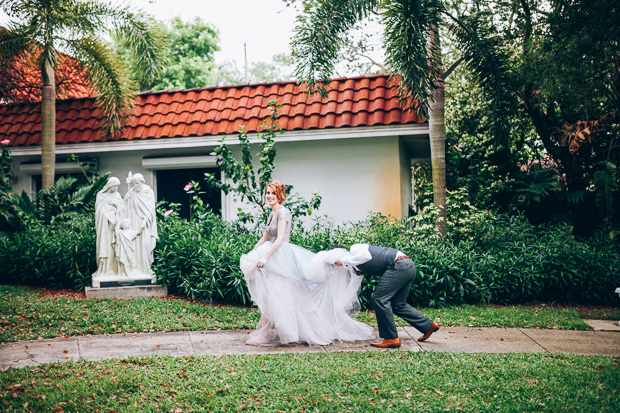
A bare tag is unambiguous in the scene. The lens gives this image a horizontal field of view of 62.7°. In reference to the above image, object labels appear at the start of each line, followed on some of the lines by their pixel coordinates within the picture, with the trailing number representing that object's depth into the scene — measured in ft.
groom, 19.48
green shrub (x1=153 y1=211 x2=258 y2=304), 27.12
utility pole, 145.85
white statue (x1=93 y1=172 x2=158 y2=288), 28.50
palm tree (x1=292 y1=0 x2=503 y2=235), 29.17
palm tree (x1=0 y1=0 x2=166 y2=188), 34.25
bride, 19.90
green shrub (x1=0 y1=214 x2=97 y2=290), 30.63
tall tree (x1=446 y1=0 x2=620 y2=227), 26.61
